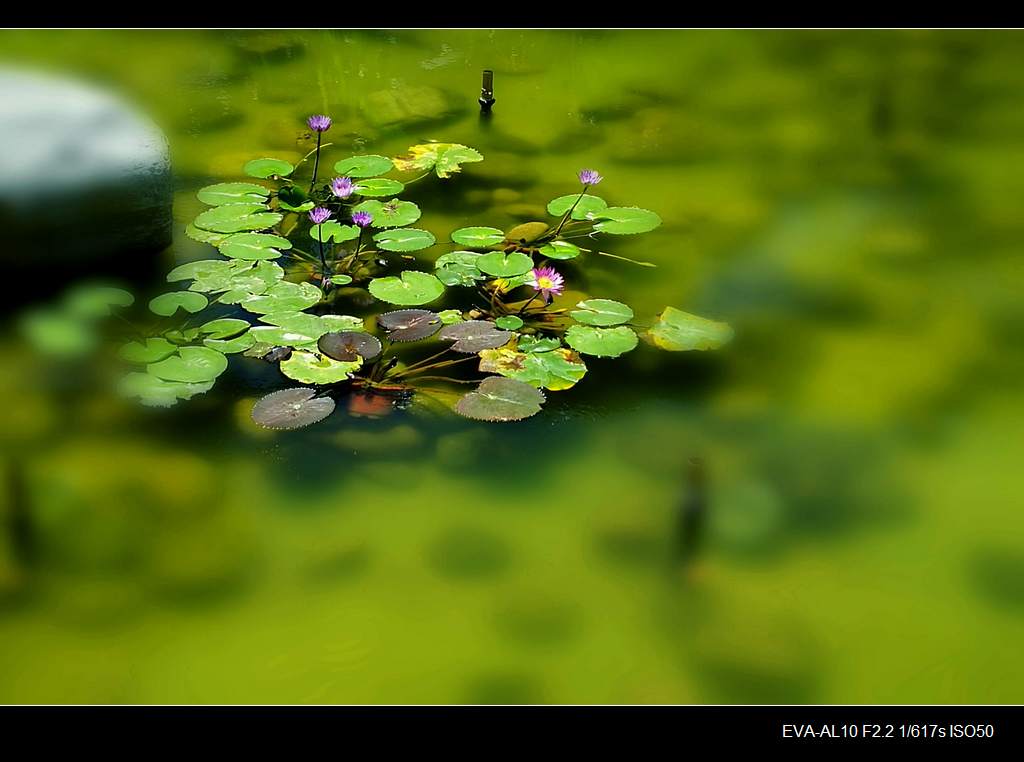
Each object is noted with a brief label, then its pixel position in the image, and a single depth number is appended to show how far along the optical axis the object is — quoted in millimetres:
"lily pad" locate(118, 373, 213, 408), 1949
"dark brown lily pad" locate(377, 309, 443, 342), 2078
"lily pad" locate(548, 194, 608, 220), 2420
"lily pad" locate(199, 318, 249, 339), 2086
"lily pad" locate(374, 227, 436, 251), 2273
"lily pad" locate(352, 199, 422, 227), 2355
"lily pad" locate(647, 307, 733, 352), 2109
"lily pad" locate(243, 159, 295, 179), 2494
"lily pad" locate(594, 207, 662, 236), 2379
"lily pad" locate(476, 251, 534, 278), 2203
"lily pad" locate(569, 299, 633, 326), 2121
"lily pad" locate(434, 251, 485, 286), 2217
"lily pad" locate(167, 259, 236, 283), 2227
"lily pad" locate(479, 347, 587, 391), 1987
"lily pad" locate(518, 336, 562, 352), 2055
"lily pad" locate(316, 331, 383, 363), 2008
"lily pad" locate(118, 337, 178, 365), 2033
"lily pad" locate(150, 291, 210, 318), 2127
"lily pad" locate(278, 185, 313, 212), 2404
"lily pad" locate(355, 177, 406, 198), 2447
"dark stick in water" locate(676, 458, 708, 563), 1727
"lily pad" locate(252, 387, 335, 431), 1886
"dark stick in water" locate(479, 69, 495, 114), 2908
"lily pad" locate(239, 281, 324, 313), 2125
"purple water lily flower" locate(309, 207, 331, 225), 2221
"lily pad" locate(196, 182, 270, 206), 2434
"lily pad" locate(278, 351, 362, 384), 1960
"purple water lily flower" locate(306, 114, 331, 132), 2355
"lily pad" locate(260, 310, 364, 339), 2078
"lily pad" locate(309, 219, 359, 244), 2281
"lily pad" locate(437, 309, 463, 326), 2123
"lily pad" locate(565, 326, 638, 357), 2043
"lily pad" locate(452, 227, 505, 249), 2297
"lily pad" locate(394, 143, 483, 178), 2637
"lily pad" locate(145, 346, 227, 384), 1981
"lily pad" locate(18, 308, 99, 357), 2074
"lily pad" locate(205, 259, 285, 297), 2162
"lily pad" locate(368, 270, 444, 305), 2137
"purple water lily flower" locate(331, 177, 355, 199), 2302
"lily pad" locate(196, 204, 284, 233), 2340
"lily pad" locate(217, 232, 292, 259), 2250
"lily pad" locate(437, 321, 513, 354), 2043
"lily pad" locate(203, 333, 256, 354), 2049
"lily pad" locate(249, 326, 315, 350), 2045
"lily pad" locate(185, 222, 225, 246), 2336
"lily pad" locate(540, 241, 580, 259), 2287
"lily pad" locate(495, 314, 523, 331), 2098
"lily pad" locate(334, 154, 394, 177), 2523
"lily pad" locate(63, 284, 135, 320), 2115
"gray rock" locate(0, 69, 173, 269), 2205
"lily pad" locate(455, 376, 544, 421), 1912
